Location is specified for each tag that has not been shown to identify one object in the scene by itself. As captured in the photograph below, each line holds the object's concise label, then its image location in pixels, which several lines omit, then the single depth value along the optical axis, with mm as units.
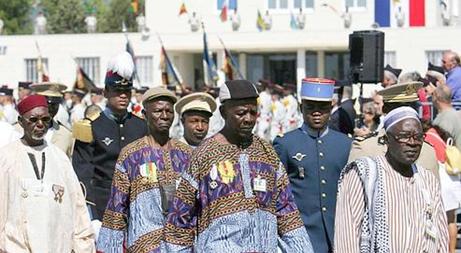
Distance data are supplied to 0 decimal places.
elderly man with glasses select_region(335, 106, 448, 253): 6703
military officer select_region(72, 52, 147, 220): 9547
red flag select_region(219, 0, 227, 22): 46812
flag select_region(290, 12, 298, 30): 46100
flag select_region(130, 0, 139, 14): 53731
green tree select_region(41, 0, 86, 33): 77250
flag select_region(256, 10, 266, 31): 46094
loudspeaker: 14797
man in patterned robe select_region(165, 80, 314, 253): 6816
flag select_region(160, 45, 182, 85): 36625
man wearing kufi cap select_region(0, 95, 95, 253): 8188
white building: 44344
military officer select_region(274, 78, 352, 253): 8430
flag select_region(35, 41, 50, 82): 43719
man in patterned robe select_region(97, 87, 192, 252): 8352
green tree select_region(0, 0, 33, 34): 79875
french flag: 43219
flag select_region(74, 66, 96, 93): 35719
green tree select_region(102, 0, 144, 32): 82812
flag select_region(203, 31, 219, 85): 37250
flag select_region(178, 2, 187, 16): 46469
